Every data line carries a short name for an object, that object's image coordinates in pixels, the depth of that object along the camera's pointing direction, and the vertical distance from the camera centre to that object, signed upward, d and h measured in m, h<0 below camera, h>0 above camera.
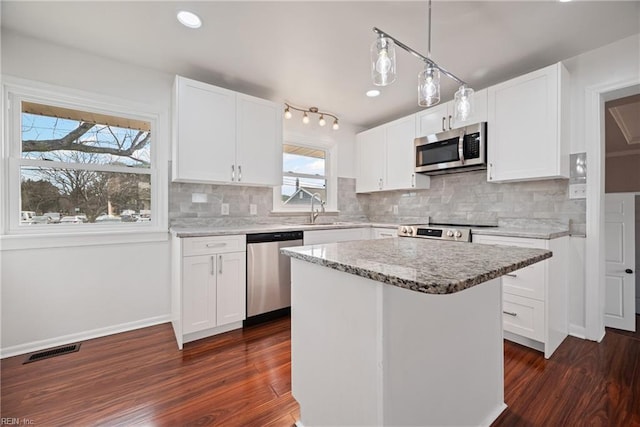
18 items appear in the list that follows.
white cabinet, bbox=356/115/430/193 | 3.40 +0.73
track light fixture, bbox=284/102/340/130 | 3.27 +1.29
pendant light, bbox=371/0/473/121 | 1.32 +0.69
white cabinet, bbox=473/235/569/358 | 2.08 -0.69
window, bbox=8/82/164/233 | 2.18 +0.38
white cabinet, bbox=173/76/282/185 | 2.48 +0.75
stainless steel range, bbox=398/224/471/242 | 2.54 -0.20
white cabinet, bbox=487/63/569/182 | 2.25 +0.75
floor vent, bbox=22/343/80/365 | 2.02 -1.08
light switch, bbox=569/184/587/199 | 2.34 +0.19
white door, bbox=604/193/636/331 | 2.48 -0.44
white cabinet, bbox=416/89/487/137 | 2.71 +1.04
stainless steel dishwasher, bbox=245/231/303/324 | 2.58 -0.60
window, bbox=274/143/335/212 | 3.59 +0.47
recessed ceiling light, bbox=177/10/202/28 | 1.87 +1.35
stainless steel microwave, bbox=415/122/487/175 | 2.71 +0.66
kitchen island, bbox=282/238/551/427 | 0.92 -0.48
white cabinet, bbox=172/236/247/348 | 2.24 -0.63
